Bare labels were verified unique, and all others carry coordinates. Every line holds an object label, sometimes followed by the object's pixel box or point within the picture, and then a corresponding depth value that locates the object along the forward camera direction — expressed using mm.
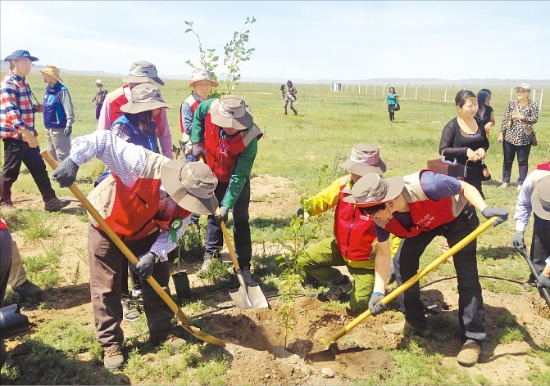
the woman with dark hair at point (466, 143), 5105
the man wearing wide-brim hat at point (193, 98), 5504
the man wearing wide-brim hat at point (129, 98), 4336
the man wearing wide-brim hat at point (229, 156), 4242
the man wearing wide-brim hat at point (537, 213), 3807
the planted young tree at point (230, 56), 5586
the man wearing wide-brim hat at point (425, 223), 3146
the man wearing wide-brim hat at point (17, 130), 6289
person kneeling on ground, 3910
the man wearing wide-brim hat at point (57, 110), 7756
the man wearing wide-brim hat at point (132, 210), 2959
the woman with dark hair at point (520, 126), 8234
